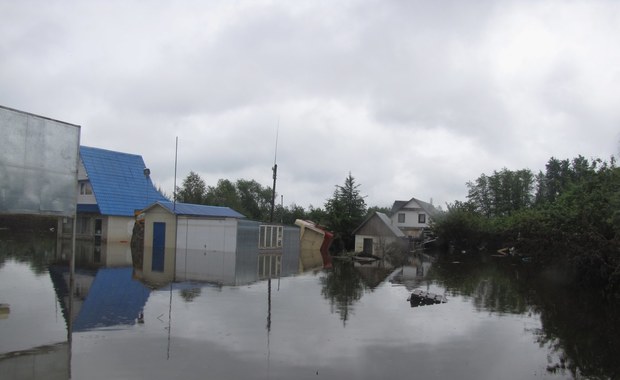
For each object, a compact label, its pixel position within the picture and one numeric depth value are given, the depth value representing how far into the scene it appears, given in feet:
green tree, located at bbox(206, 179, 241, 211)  213.05
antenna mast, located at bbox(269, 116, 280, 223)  148.15
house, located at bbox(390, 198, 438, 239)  245.65
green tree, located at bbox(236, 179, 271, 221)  288.10
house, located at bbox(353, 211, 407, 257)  148.87
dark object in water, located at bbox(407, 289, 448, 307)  48.62
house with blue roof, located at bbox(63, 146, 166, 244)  126.31
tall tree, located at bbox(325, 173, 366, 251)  166.30
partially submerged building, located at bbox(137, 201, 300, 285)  77.87
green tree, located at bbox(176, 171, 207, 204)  204.26
